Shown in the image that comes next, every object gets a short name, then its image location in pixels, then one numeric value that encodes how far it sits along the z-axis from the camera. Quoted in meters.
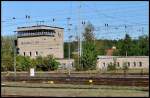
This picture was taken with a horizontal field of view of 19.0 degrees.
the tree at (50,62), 84.69
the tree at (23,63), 83.69
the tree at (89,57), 81.06
